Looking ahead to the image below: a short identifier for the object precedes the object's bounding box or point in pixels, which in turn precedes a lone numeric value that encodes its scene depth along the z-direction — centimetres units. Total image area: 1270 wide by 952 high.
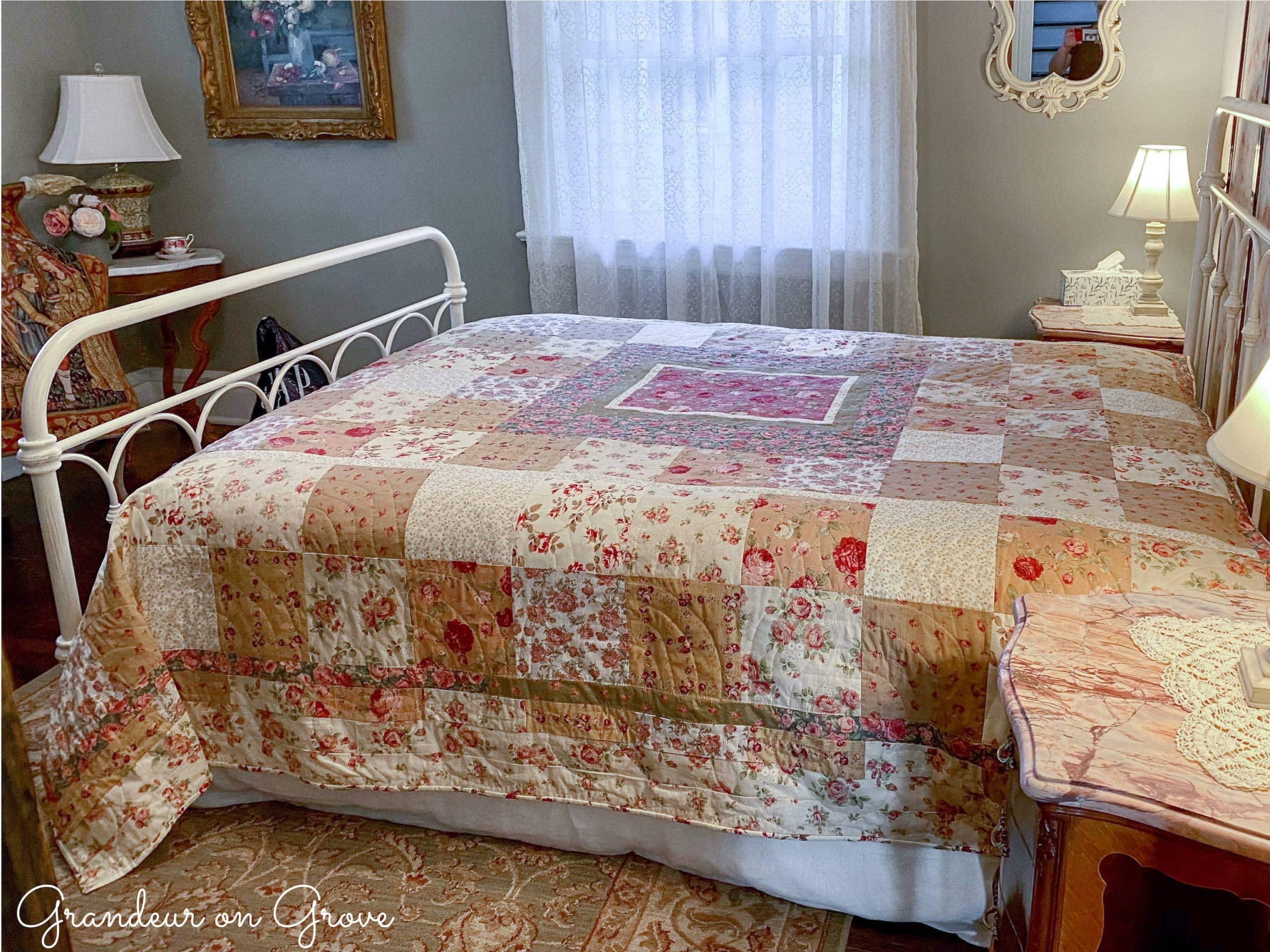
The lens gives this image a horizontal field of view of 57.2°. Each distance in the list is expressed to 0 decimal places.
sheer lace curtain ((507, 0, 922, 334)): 367
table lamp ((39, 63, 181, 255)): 408
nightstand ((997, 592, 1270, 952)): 109
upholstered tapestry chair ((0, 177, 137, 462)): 346
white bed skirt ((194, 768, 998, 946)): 174
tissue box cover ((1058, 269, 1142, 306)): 344
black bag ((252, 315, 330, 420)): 353
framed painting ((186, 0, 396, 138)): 419
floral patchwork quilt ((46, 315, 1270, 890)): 165
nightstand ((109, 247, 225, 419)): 412
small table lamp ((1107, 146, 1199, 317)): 320
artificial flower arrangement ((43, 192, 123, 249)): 388
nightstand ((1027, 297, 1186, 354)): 311
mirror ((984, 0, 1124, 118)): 346
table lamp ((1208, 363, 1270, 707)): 112
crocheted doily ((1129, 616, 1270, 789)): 113
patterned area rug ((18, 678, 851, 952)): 181
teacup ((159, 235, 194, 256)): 430
